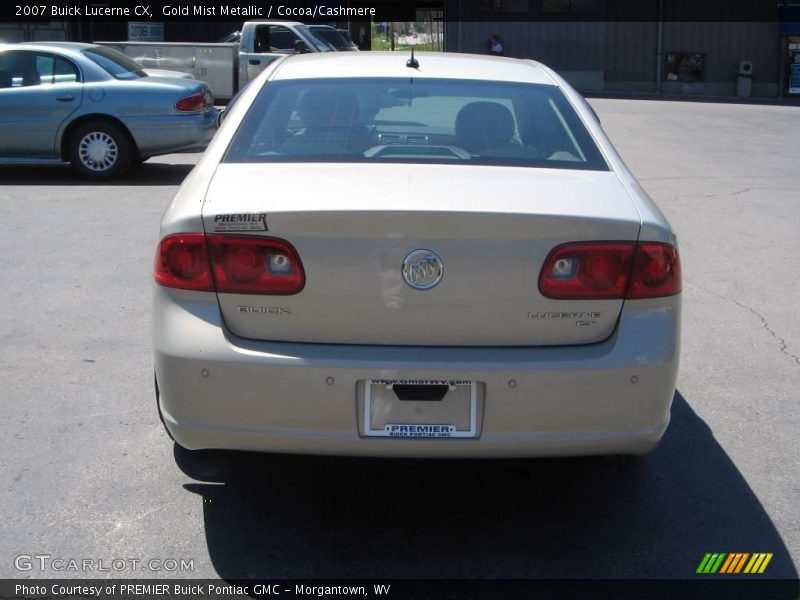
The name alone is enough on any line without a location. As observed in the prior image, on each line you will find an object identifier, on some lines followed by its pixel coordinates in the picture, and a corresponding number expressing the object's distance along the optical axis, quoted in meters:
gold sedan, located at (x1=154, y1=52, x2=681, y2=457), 3.25
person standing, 31.80
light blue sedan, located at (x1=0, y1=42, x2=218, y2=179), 11.35
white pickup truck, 18.69
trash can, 31.73
